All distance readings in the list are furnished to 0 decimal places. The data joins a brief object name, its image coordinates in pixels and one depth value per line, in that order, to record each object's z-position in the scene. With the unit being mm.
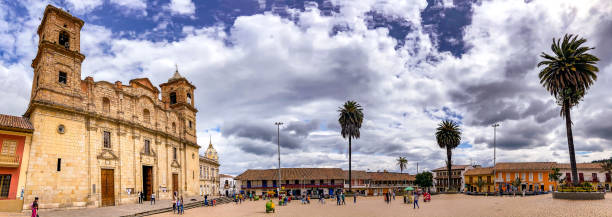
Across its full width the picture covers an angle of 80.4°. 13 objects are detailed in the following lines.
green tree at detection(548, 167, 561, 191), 67125
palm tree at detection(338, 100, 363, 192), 60562
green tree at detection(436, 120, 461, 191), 65312
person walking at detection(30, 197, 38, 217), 19855
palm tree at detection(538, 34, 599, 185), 35438
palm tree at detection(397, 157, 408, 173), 119800
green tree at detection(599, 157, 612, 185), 64625
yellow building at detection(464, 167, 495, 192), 80688
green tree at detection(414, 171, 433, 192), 95875
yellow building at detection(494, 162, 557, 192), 72188
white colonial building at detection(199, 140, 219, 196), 59156
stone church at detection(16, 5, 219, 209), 25203
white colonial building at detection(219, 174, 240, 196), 109875
